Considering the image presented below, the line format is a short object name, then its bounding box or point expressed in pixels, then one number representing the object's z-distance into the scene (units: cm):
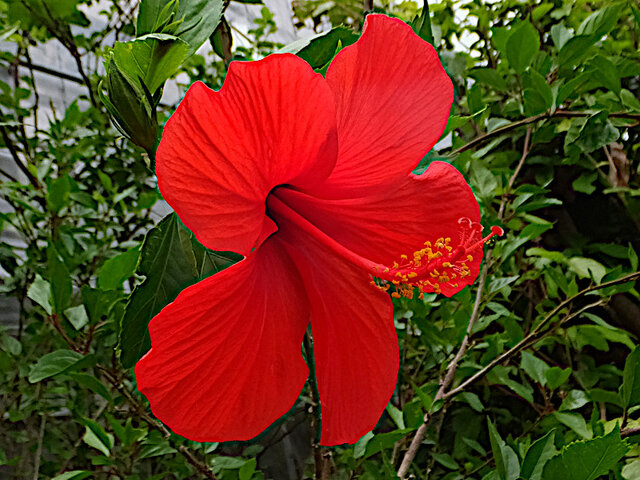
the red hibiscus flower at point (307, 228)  24
